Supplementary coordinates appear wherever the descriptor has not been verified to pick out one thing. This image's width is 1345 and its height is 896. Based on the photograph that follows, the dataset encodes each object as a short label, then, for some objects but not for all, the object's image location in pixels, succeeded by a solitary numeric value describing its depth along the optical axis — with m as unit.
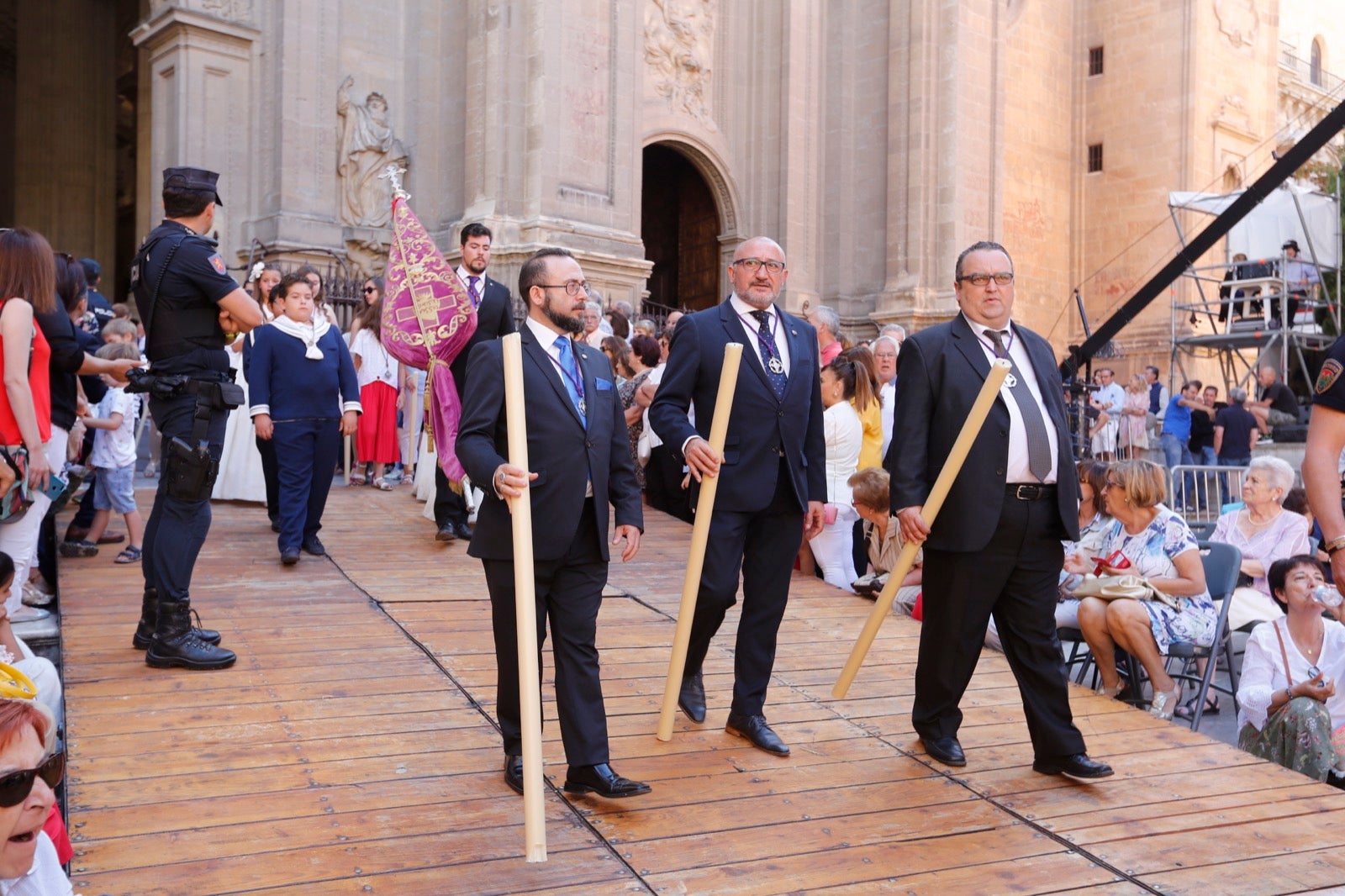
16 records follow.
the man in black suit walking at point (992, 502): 4.61
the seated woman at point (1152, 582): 6.26
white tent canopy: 24.16
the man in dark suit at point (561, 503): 4.11
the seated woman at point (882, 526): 7.64
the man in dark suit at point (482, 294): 7.96
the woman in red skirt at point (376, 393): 10.65
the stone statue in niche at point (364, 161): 16.50
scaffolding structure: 21.73
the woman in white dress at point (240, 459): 9.80
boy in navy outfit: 7.74
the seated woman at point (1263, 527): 7.68
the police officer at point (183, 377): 5.23
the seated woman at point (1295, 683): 5.53
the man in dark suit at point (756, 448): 4.85
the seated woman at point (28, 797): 2.85
